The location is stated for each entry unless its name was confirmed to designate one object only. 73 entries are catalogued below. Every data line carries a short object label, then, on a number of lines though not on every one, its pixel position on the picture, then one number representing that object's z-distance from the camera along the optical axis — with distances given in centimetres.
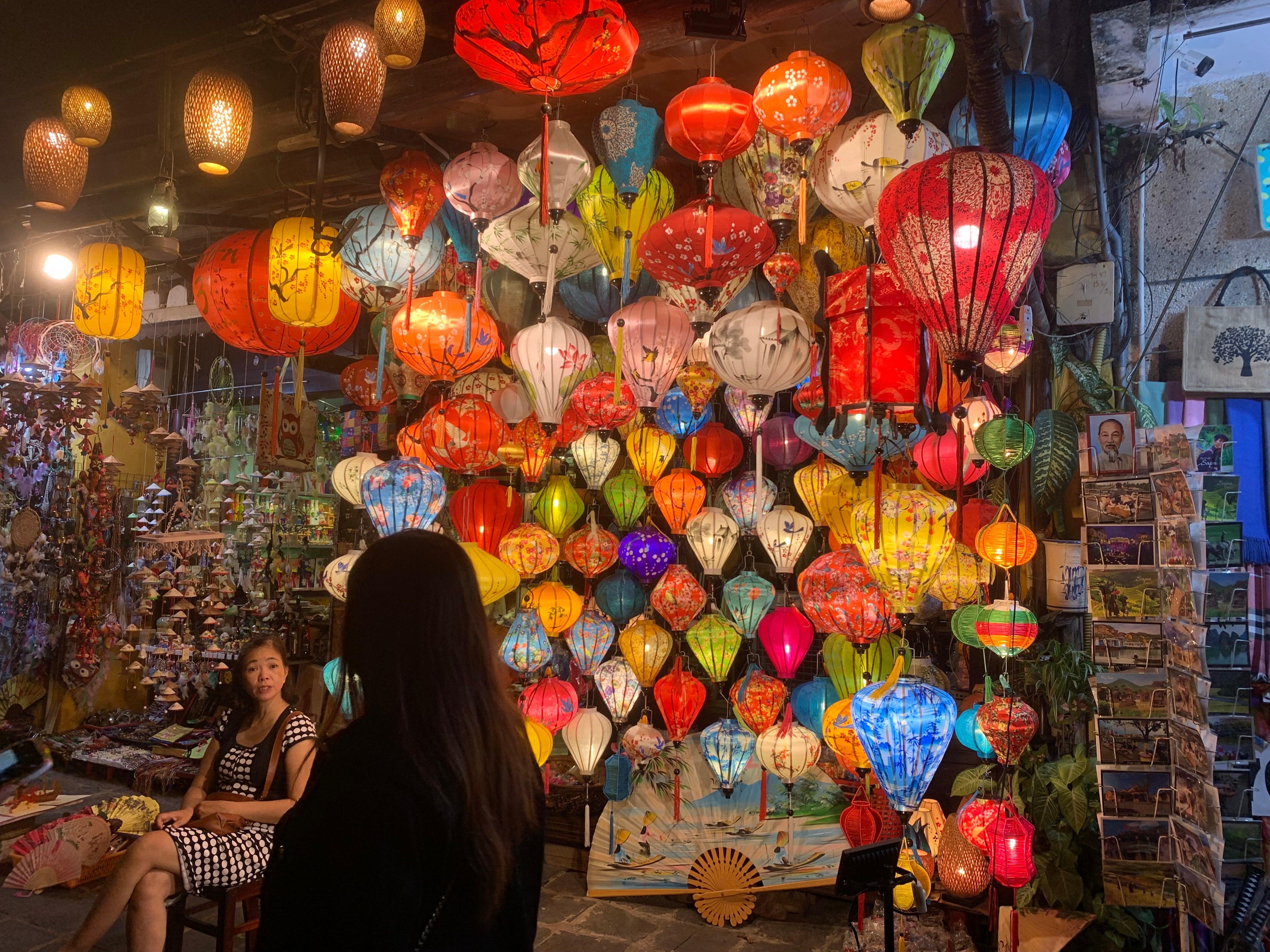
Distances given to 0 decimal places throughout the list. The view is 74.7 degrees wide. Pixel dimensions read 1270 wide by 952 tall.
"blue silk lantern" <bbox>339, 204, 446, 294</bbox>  326
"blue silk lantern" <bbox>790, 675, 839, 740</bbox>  380
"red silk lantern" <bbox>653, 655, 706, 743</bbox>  383
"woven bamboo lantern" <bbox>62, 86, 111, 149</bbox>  339
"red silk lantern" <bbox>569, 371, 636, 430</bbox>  333
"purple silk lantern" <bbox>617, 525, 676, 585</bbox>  421
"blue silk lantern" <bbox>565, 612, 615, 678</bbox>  398
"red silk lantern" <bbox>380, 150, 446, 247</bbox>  312
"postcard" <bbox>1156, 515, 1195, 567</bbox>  316
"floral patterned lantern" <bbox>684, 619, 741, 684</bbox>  373
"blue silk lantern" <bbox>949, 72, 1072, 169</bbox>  280
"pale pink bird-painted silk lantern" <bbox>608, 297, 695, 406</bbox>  296
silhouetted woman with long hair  107
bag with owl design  425
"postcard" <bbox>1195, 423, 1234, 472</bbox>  418
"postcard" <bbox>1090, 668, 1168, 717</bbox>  326
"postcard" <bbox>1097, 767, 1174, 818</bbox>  323
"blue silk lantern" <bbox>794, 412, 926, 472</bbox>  346
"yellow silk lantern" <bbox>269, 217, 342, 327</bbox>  322
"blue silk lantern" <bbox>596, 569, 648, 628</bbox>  427
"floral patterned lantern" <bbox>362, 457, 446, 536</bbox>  321
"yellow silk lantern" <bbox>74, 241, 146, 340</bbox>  396
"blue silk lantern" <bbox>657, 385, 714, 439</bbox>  387
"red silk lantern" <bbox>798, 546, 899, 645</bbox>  306
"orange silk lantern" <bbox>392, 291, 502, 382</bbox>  320
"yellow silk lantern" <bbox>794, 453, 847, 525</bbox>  371
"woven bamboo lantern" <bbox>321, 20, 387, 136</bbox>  269
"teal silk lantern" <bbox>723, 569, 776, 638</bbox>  378
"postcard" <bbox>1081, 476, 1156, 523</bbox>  337
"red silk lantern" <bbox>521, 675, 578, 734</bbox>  371
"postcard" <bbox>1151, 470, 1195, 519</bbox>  319
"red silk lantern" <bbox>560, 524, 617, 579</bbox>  411
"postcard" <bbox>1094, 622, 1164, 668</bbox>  328
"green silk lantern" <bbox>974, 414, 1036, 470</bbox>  338
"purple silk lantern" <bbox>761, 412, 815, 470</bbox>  423
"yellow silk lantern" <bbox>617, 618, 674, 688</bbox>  386
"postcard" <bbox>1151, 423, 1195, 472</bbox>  324
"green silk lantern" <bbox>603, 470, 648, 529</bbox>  415
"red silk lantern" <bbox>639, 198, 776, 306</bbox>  261
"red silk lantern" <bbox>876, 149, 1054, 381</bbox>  196
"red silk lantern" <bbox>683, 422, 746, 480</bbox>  414
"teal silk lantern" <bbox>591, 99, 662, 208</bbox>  274
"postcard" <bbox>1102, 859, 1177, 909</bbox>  322
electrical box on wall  412
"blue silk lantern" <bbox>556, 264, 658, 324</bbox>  341
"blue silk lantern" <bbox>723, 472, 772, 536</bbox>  391
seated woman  268
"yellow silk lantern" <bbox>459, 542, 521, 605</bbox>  327
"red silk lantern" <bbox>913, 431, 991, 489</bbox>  358
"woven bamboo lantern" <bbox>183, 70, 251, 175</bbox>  301
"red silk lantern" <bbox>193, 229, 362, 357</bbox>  327
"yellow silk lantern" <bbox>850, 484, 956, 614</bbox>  278
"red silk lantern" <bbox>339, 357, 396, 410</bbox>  445
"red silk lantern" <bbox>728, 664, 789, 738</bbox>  359
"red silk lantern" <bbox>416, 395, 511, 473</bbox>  350
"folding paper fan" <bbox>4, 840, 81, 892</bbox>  432
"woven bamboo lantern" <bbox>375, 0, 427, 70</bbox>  273
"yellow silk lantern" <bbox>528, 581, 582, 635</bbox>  396
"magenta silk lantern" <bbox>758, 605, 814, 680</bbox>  371
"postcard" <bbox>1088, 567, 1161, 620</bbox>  330
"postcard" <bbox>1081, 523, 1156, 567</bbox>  333
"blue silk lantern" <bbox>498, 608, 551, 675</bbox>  374
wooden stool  294
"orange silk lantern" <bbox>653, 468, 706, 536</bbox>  394
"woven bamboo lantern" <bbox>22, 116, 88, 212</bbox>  347
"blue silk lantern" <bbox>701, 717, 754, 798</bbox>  380
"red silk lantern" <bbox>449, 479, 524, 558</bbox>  393
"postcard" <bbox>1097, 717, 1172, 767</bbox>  325
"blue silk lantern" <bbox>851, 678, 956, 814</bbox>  271
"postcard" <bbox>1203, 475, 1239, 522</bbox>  405
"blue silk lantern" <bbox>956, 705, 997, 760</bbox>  348
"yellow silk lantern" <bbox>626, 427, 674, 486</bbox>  381
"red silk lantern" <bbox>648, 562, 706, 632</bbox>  384
